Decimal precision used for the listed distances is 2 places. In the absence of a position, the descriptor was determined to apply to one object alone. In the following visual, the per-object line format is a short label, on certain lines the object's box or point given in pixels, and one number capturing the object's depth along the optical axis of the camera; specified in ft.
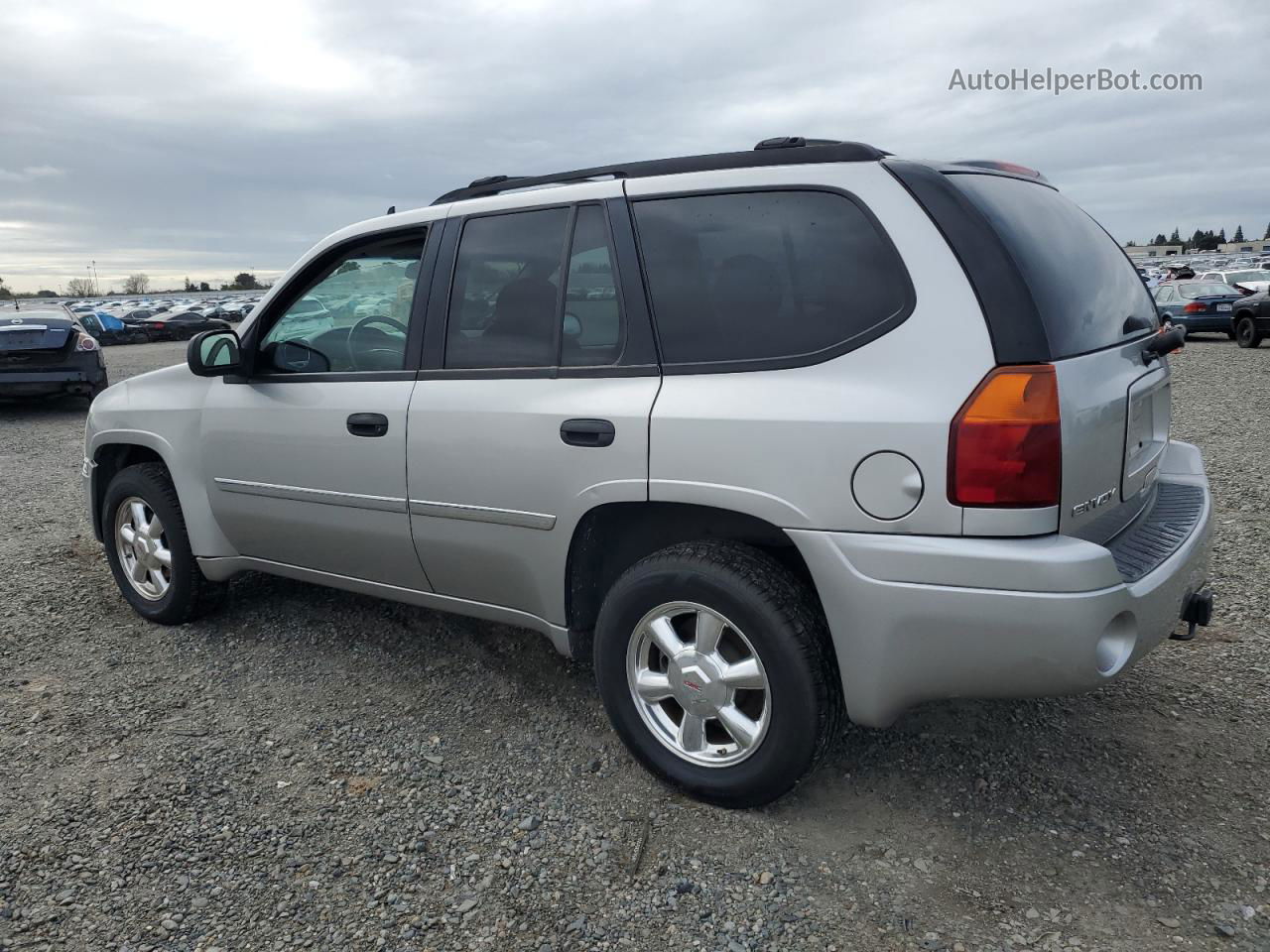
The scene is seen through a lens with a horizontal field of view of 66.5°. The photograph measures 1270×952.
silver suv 7.69
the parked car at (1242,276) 84.74
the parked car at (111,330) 119.96
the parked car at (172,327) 128.36
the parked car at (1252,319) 57.88
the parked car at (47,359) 39.04
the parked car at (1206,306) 65.31
